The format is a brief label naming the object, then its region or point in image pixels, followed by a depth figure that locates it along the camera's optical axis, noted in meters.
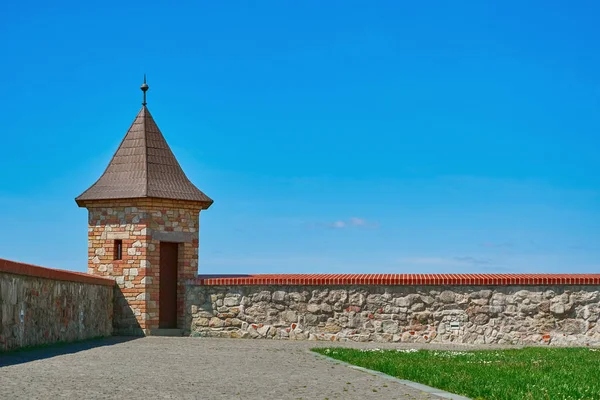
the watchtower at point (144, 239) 22.77
